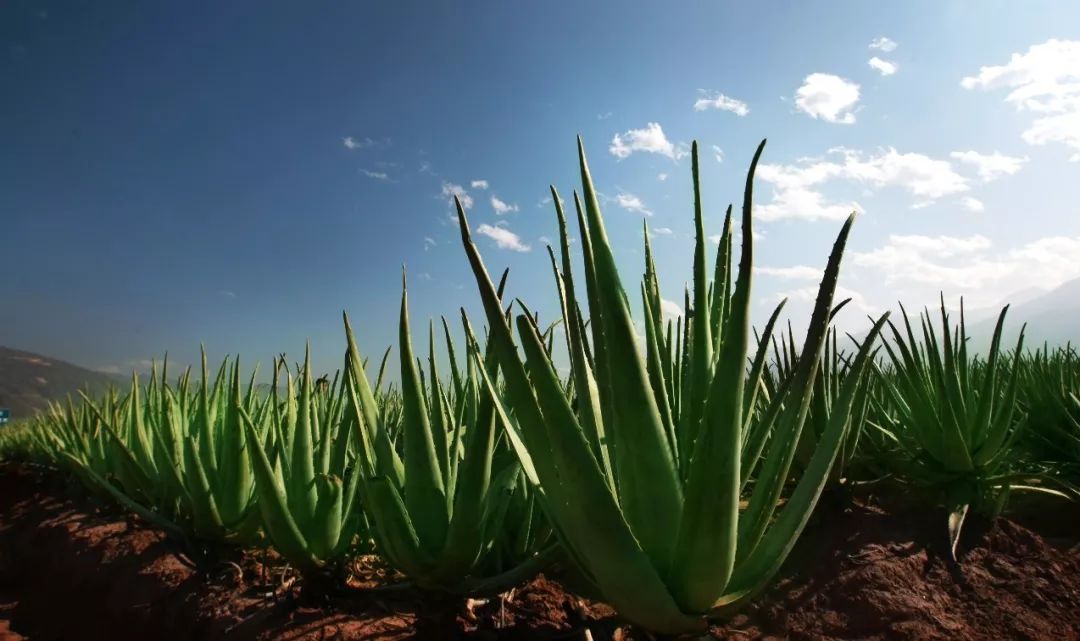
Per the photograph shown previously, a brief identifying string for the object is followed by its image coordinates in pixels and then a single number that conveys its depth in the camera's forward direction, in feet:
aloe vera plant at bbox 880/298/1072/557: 7.71
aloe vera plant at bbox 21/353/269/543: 6.40
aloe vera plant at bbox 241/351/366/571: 4.68
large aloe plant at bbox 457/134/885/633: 2.48
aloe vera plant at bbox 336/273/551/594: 3.58
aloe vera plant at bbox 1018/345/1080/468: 12.05
